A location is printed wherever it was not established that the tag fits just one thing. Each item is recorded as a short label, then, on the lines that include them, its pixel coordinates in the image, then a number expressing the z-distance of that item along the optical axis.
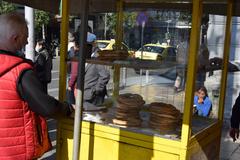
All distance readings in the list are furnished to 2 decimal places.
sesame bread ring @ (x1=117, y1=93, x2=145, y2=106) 3.05
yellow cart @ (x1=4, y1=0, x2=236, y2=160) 2.61
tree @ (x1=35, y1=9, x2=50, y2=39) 27.70
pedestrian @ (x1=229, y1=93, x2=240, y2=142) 3.93
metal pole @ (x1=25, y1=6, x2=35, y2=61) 6.81
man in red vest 2.33
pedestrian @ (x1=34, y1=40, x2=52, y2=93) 7.12
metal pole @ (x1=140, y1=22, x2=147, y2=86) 3.21
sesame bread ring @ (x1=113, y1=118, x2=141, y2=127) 2.96
